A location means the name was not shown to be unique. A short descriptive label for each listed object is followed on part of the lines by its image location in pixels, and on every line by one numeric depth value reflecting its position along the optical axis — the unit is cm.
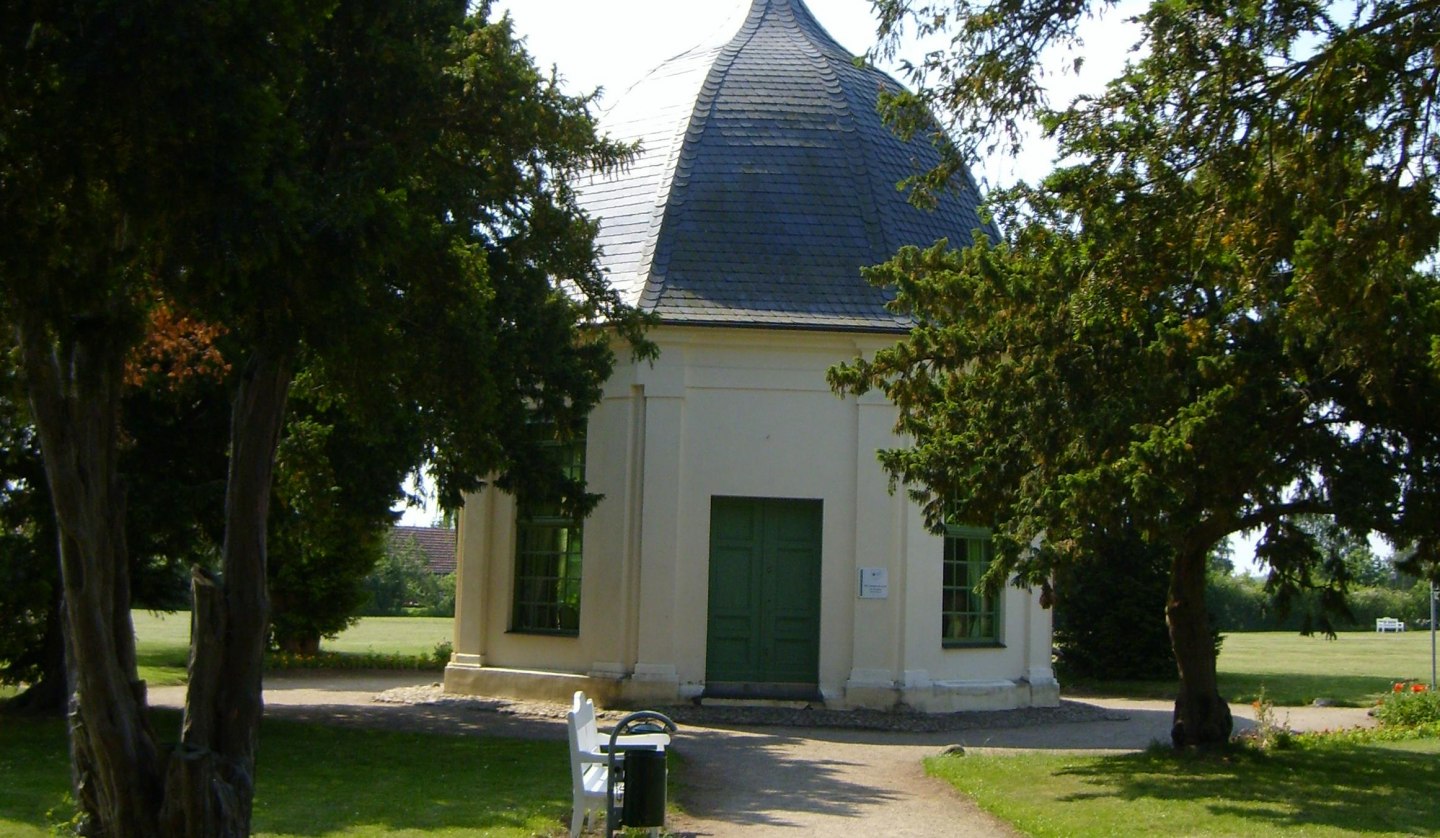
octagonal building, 1853
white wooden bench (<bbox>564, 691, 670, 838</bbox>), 945
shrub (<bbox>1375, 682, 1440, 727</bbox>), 1855
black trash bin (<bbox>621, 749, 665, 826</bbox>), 908
